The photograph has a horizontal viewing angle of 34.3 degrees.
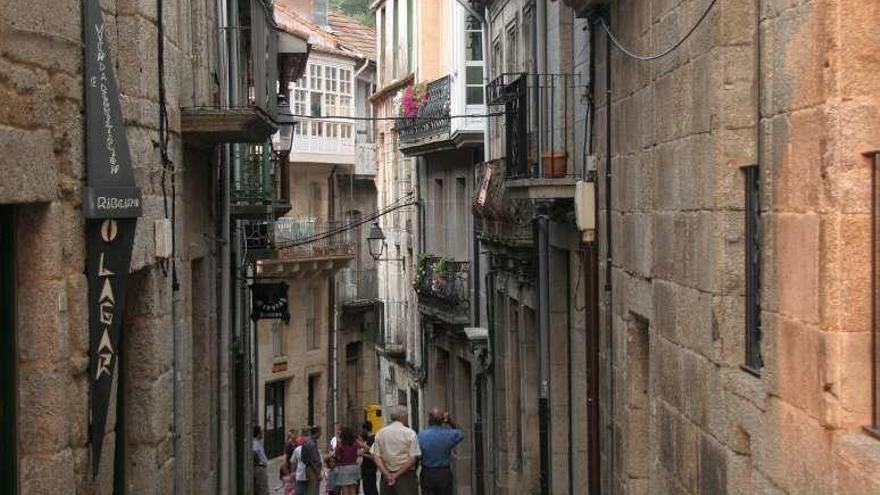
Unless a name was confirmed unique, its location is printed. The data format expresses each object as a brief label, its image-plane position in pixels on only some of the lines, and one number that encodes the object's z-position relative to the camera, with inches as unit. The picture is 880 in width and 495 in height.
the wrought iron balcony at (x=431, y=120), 995.9
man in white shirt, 604.7
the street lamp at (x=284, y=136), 757.2
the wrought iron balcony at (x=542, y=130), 539.8
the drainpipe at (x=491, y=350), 832.3
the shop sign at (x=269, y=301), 792.9
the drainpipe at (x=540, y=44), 581.6
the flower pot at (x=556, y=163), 539.5
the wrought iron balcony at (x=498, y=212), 678.2
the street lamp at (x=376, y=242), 1250.7
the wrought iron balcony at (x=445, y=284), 990.4
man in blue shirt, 623.2
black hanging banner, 264.5
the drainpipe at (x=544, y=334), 609.6
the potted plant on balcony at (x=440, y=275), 1019.9
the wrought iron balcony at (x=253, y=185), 663.8
